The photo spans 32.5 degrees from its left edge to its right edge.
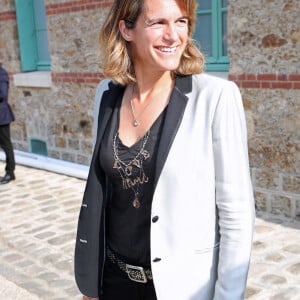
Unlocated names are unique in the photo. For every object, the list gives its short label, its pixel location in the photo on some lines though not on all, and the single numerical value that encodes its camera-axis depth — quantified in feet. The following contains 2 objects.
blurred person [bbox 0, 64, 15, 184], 23.52
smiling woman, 5.78
